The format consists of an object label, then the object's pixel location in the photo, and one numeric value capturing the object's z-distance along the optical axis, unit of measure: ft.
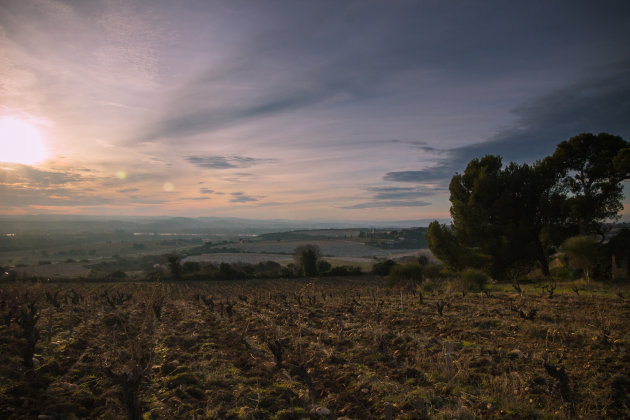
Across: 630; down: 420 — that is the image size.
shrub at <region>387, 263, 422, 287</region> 97.14
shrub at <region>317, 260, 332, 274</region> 185.76
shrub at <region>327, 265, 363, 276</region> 175.80
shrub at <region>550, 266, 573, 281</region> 76.61
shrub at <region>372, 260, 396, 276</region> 173.99
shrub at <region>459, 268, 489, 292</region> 72.79
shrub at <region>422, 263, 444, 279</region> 99.30
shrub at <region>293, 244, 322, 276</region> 179.42
